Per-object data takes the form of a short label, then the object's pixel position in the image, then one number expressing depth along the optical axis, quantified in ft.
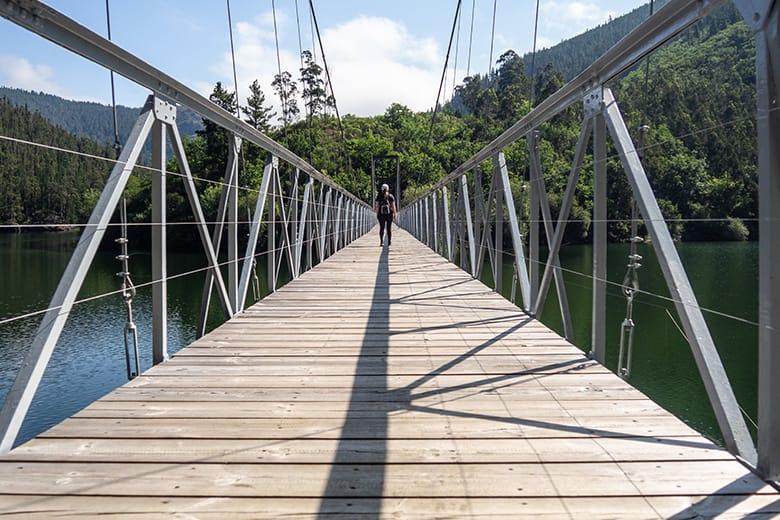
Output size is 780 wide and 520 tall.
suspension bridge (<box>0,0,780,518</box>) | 3.10
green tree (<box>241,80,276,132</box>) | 115.14
